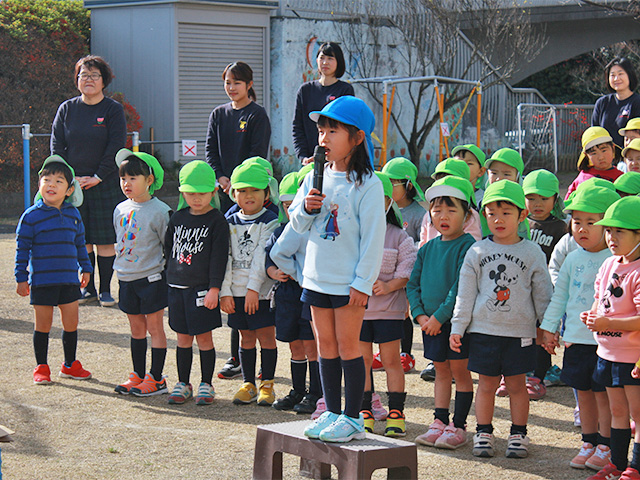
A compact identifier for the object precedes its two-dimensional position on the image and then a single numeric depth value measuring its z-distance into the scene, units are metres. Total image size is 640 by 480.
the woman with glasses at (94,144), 8.29
